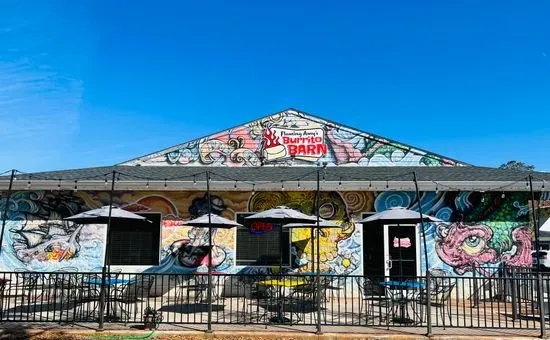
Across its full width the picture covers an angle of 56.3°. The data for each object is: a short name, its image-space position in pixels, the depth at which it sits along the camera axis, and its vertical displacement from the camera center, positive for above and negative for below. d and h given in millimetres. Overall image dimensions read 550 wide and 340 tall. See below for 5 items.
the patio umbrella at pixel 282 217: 10562 +562
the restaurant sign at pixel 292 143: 16516 +3246
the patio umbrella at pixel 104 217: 10317 +523
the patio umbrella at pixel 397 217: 10273 +567
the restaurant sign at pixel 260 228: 14266 +445
